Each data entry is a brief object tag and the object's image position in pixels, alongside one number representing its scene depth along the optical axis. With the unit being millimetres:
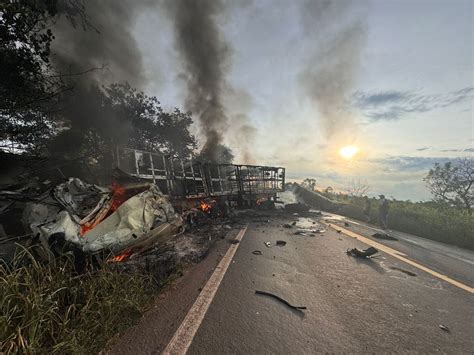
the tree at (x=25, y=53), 4660
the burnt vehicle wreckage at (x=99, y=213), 3115
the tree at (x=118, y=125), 13891
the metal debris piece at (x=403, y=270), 4237
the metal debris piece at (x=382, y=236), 7756
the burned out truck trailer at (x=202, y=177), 6480
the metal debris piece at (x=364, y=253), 5133
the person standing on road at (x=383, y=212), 11414
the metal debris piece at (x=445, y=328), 2511
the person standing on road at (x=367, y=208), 13621
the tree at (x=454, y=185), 21266
